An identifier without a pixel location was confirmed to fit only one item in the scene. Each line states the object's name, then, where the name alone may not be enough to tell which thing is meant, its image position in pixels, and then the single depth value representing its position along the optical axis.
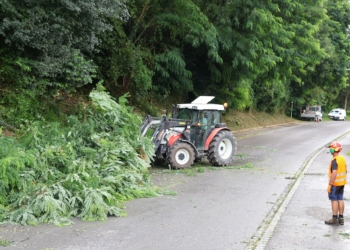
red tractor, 15.88
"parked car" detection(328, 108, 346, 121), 61.94
